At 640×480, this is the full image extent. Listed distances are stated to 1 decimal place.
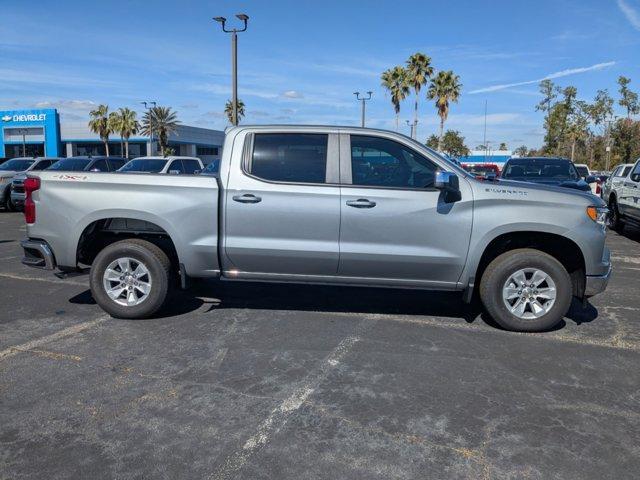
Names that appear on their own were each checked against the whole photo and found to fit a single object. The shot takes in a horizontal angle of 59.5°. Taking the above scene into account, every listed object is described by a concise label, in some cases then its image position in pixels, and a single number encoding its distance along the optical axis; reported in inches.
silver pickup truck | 212.1
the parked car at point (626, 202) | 461.3
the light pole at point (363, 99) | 1345.5
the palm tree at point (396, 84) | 1740.2
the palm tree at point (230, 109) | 2502.5
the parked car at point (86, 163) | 721.6
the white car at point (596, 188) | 623.6
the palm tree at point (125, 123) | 2492.6
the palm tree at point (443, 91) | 1721.2
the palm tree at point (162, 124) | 2544.3
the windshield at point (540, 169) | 496.2
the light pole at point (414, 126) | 1867.1
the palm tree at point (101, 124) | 2472.9
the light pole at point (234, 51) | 784.9
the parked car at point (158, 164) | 676.1
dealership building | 2458.2
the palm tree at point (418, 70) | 1668.3
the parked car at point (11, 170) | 699.4
